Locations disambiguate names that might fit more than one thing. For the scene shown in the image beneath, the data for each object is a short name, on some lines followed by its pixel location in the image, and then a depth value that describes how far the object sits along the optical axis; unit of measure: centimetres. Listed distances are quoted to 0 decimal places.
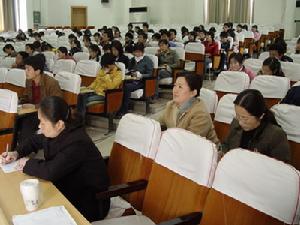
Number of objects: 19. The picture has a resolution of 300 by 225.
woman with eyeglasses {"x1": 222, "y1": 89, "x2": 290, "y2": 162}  237
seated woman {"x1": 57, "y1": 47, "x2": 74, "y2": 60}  661
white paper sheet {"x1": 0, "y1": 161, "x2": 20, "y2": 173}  219
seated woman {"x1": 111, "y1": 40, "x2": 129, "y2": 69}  633
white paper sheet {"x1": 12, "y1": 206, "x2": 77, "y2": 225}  161
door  1934
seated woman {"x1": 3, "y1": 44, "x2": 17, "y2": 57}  777
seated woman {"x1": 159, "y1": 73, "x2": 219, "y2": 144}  279
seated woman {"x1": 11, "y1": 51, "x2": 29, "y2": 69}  592
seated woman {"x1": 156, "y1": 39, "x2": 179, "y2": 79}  701
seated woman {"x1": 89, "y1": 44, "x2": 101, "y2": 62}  670
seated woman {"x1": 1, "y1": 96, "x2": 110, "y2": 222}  212
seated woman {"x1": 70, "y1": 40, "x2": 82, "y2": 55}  825
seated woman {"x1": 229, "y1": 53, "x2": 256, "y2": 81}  492
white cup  171
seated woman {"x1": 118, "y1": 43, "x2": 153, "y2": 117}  548
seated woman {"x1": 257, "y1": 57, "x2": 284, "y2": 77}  437
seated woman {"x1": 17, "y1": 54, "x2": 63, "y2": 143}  426
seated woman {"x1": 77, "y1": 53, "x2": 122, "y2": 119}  497
